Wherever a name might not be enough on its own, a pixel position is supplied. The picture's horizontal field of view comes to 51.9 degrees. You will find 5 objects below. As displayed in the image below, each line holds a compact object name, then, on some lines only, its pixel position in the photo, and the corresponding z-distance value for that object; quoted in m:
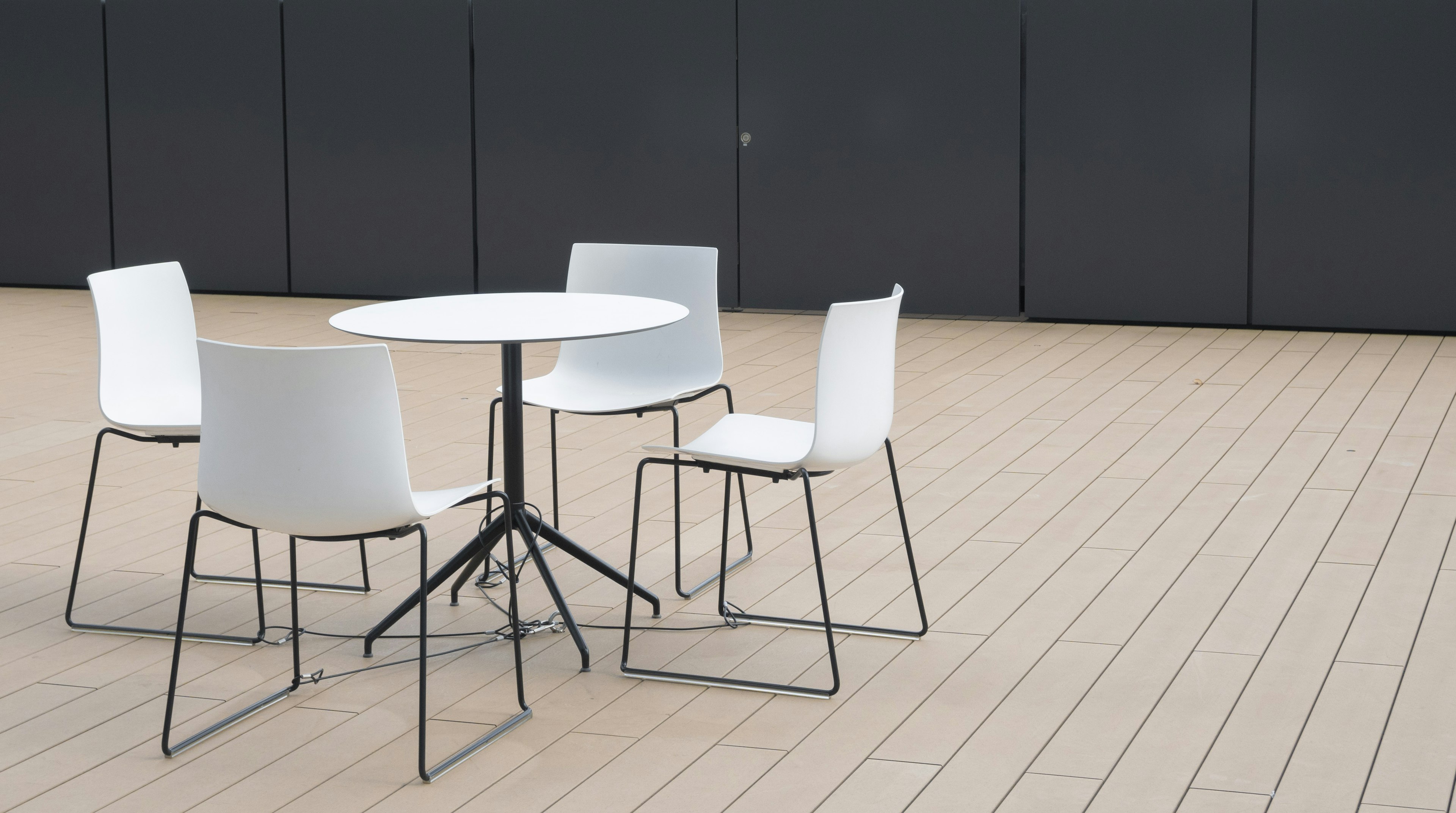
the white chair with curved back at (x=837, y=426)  3.09
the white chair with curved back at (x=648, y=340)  4.18
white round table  3.18
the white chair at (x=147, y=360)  3.55
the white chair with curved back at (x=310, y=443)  2.68
